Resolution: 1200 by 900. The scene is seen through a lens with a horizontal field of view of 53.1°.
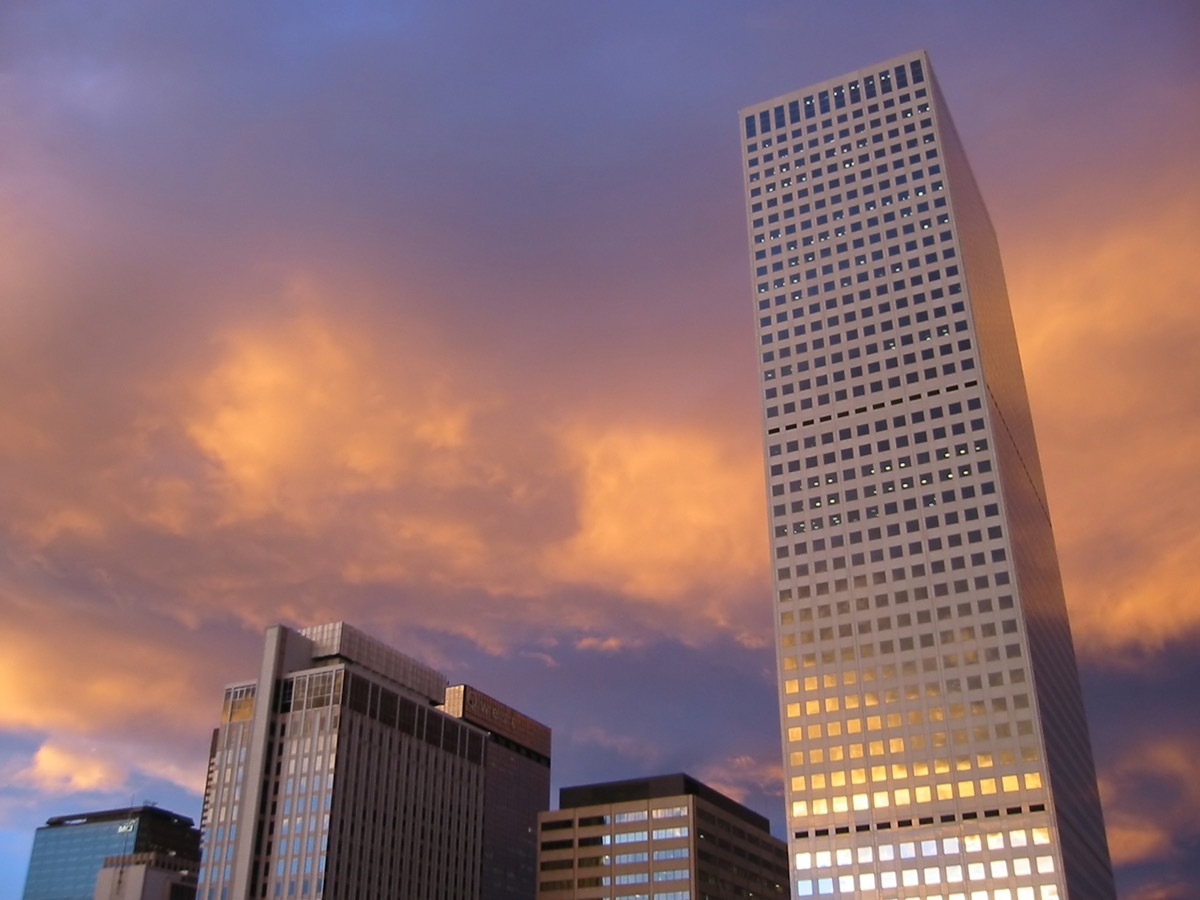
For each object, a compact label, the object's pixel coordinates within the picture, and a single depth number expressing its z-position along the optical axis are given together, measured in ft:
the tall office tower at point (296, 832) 622.54
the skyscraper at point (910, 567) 495.41
